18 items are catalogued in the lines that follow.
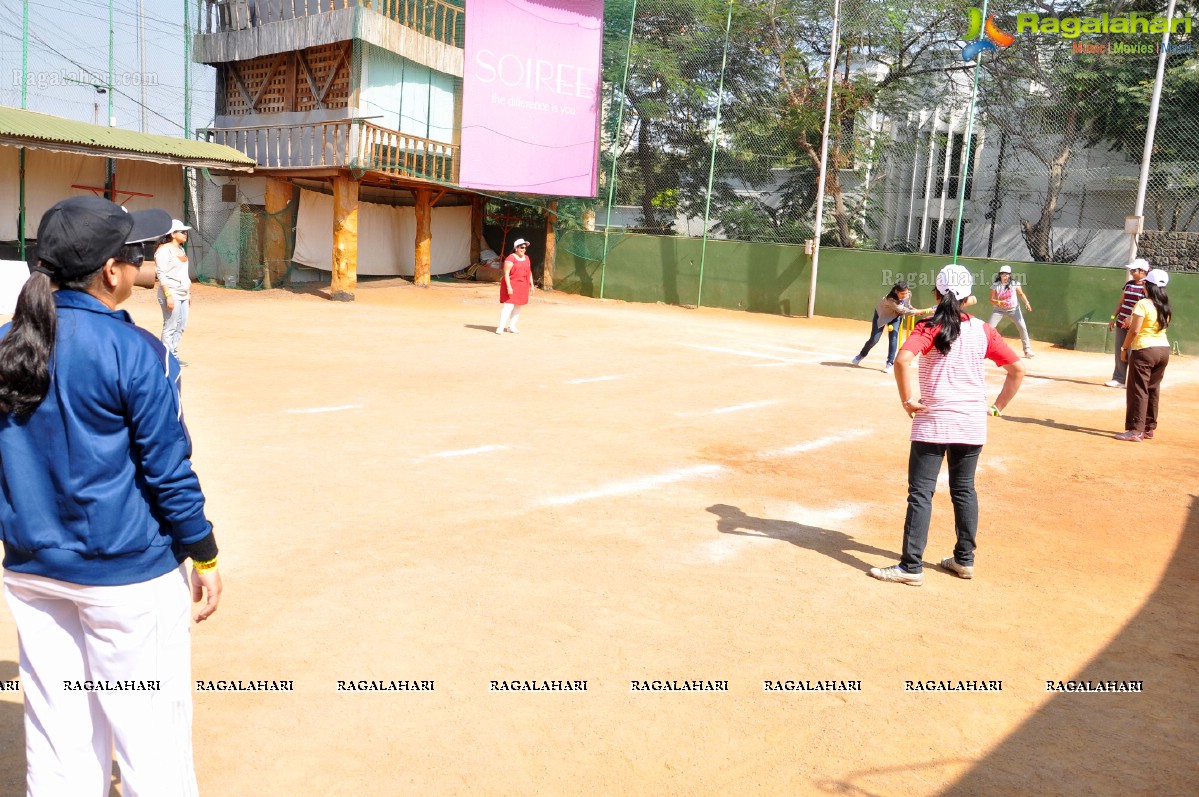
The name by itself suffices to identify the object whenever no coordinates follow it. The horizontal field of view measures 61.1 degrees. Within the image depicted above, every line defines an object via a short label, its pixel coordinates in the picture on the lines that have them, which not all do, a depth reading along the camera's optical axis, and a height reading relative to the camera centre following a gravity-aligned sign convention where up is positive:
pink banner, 24.75 +4.23
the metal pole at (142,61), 24.89 +4.35
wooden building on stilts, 23.70 +3.29
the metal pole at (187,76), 25.84 +4.18
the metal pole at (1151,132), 18.69 +3.32
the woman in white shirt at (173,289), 10.84 -0.52
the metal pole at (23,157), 21.58 +1.53
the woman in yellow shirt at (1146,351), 10.05 -0.39
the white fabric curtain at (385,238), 26.50 +0.49
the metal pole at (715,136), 25.62 +3.63
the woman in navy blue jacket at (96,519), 2.43 -0.70
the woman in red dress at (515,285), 16.50 -0.32
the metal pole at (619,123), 26.58 +3.93
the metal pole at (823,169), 23.59 +2.76
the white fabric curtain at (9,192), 22.41 +0.80
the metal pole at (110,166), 23.83 +1.64
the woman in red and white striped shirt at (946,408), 5.55 -0.60
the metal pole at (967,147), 21.50 +3.26
